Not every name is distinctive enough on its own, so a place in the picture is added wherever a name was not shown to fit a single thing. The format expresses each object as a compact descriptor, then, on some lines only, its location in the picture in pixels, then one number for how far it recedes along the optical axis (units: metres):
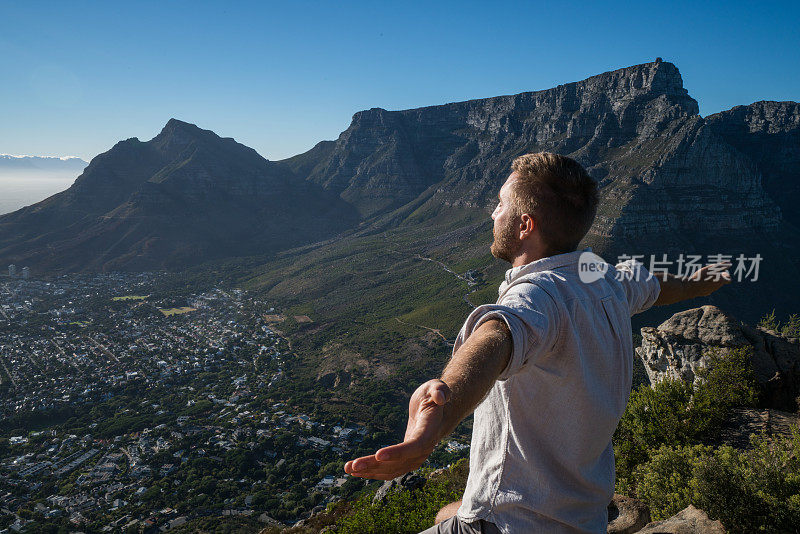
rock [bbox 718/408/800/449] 9.11
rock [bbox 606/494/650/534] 7.19
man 1.92
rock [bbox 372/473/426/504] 13.07
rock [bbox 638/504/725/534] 5.99
